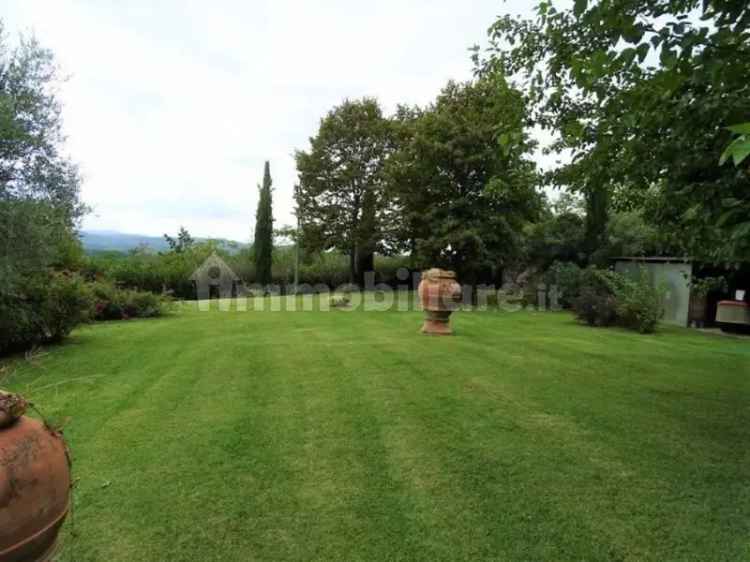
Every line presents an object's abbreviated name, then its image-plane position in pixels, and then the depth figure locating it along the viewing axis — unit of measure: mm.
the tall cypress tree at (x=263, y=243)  19406
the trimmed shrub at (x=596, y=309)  10461
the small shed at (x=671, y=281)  12141
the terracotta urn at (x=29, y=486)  1444
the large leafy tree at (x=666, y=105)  2385
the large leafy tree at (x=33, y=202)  5387
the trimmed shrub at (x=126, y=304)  10125
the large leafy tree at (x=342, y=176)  20719
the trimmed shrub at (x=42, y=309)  6141
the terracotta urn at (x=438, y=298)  7547
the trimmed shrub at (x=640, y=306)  9992
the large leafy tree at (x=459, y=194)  13719
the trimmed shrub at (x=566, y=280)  13016
